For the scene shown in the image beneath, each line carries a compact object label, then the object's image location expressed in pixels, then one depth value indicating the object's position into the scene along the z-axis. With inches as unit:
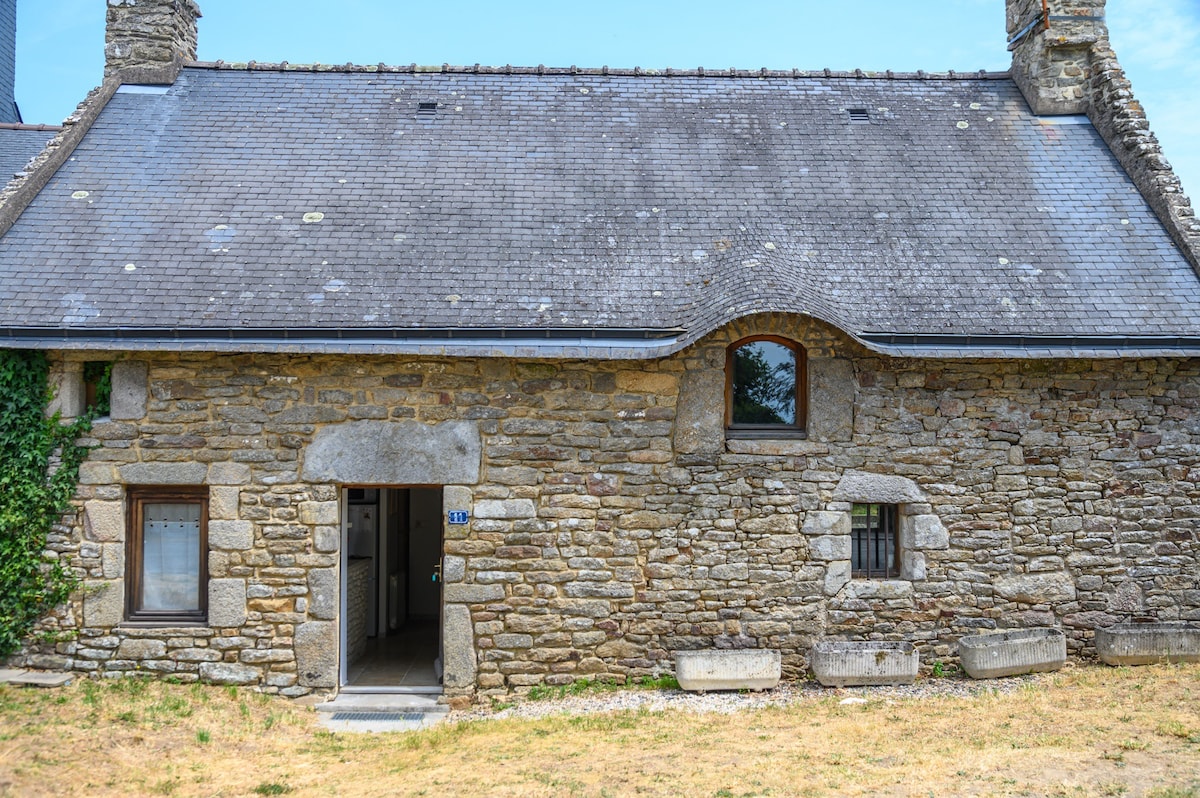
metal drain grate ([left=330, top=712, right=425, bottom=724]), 301.1
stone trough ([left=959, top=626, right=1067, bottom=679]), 314.2
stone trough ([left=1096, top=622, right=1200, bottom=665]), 320.8
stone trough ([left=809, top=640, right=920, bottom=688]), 310.0
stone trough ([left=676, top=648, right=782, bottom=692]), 307.3
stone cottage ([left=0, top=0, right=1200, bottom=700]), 309.6
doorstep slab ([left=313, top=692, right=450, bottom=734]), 295.1
